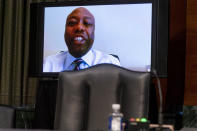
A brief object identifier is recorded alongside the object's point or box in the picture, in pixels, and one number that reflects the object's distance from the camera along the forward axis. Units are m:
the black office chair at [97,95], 4.35
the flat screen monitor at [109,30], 6.11
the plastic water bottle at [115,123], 3.75
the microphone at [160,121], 3.79
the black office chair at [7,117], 4.54
